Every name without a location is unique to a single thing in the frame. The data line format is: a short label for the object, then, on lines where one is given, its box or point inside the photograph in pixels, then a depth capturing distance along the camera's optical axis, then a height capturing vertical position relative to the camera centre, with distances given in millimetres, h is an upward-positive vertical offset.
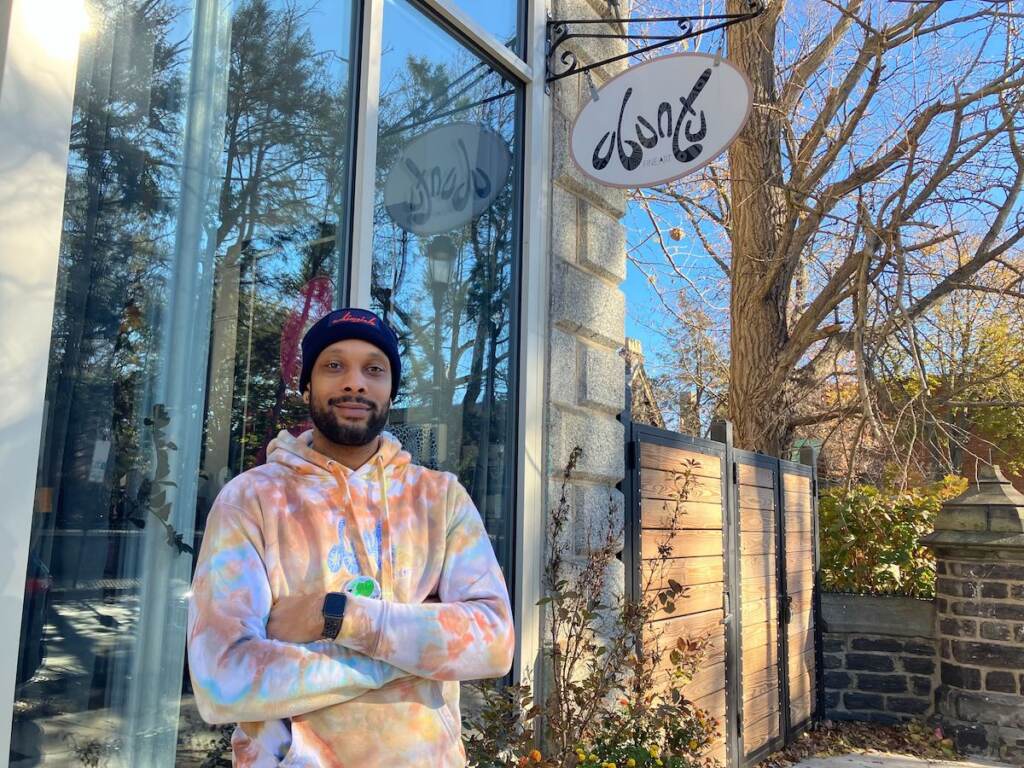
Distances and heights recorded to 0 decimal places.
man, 1386 -137
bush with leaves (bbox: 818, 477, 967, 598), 7742 -174
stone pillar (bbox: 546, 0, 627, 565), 4152 +946
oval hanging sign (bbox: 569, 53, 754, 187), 3623 +1733
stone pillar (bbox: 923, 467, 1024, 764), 6469 -683
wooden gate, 4699 -309
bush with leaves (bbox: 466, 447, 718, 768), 3469 -741
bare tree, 7062 +2843
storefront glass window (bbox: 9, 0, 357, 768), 2191 +461
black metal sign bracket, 4141 +2354
